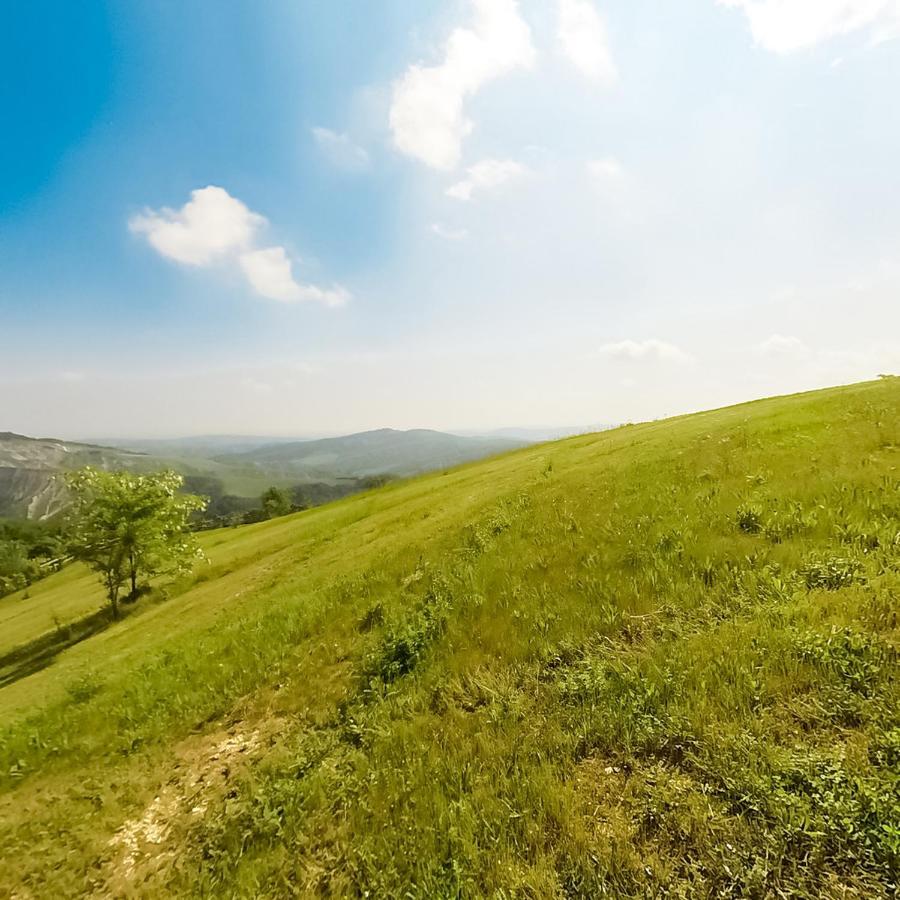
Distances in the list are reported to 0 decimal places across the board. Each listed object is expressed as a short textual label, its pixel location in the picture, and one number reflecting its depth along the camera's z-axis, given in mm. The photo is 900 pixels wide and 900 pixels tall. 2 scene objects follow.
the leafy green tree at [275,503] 142375
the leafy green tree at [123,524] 29328
